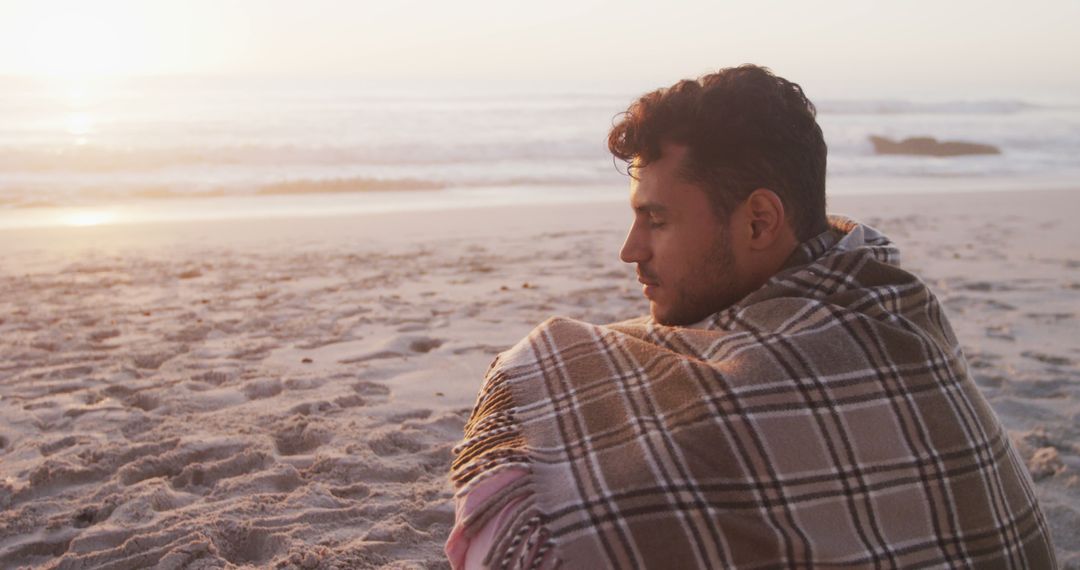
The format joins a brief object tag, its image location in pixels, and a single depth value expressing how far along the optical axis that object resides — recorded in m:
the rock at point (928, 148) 21.11
